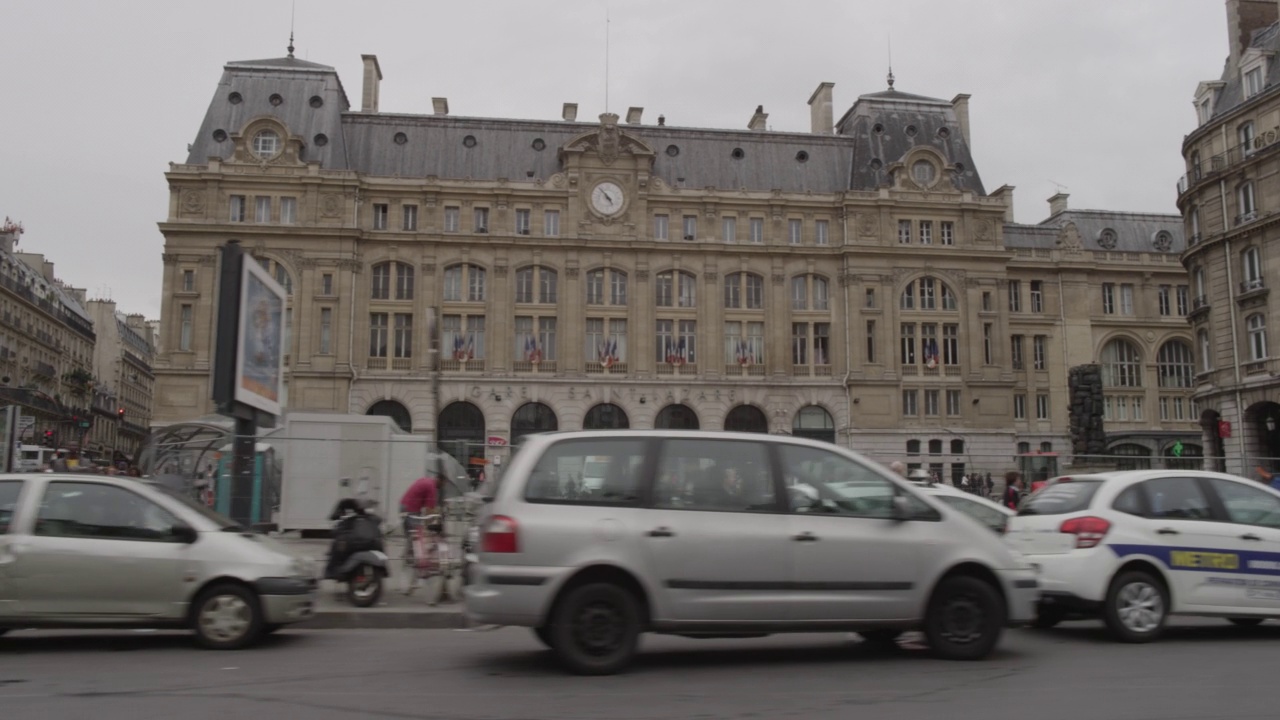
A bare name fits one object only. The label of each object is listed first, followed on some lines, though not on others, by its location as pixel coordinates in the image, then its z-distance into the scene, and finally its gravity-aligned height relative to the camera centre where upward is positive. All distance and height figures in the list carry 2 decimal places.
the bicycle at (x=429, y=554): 12.55 -0.71
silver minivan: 7.95 -0.41
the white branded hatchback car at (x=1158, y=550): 9.80 -0.46
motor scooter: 11.75 -0.69
